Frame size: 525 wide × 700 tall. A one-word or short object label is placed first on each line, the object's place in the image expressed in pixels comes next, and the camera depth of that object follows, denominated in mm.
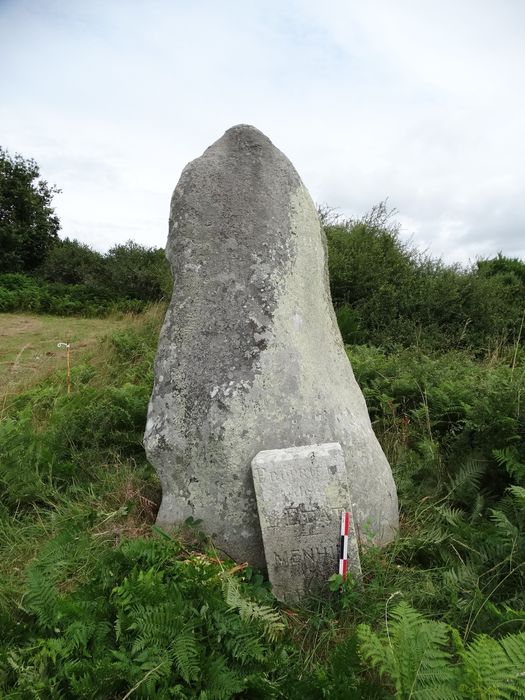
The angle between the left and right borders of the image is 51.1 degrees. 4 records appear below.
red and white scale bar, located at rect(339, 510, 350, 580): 2543
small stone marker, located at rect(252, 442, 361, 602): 2590
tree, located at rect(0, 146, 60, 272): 19969
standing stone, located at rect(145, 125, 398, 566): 2838
